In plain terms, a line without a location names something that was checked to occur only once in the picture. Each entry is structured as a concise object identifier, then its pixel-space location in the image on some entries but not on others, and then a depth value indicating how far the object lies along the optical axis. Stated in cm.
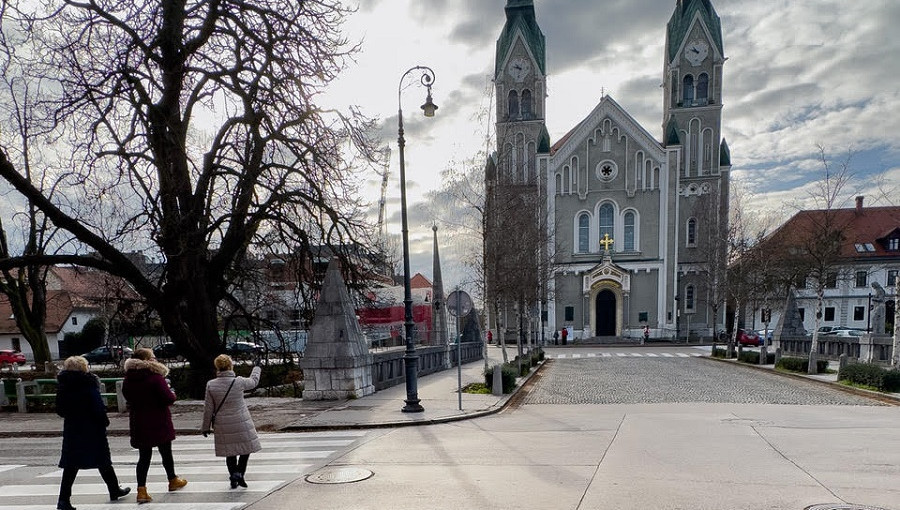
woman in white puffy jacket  573
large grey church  4366
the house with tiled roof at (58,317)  3791
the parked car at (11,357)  3216
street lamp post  1098
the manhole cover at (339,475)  630
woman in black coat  522
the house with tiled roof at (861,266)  4802
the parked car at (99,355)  3244
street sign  1180
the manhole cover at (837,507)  504
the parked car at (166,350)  2116
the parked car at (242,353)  1483
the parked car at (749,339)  3971
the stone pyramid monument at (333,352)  1255
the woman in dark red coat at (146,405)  547
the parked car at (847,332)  3704
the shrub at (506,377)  1428
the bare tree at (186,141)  1224
